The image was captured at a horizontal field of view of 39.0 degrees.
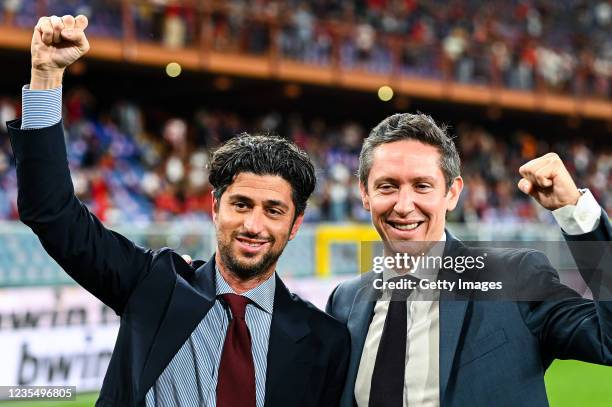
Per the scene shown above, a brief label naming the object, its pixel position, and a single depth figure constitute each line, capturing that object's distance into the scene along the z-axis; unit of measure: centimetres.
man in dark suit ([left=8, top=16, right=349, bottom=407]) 266
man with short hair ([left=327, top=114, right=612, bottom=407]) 259
